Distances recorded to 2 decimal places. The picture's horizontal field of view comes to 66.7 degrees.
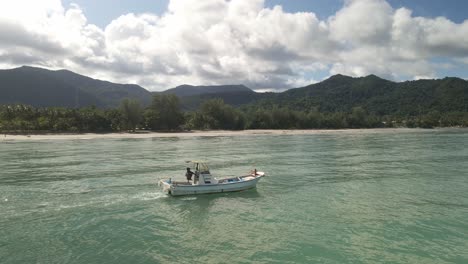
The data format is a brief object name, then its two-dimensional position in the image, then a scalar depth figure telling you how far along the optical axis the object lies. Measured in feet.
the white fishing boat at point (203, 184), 106.73
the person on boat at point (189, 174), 110.88
